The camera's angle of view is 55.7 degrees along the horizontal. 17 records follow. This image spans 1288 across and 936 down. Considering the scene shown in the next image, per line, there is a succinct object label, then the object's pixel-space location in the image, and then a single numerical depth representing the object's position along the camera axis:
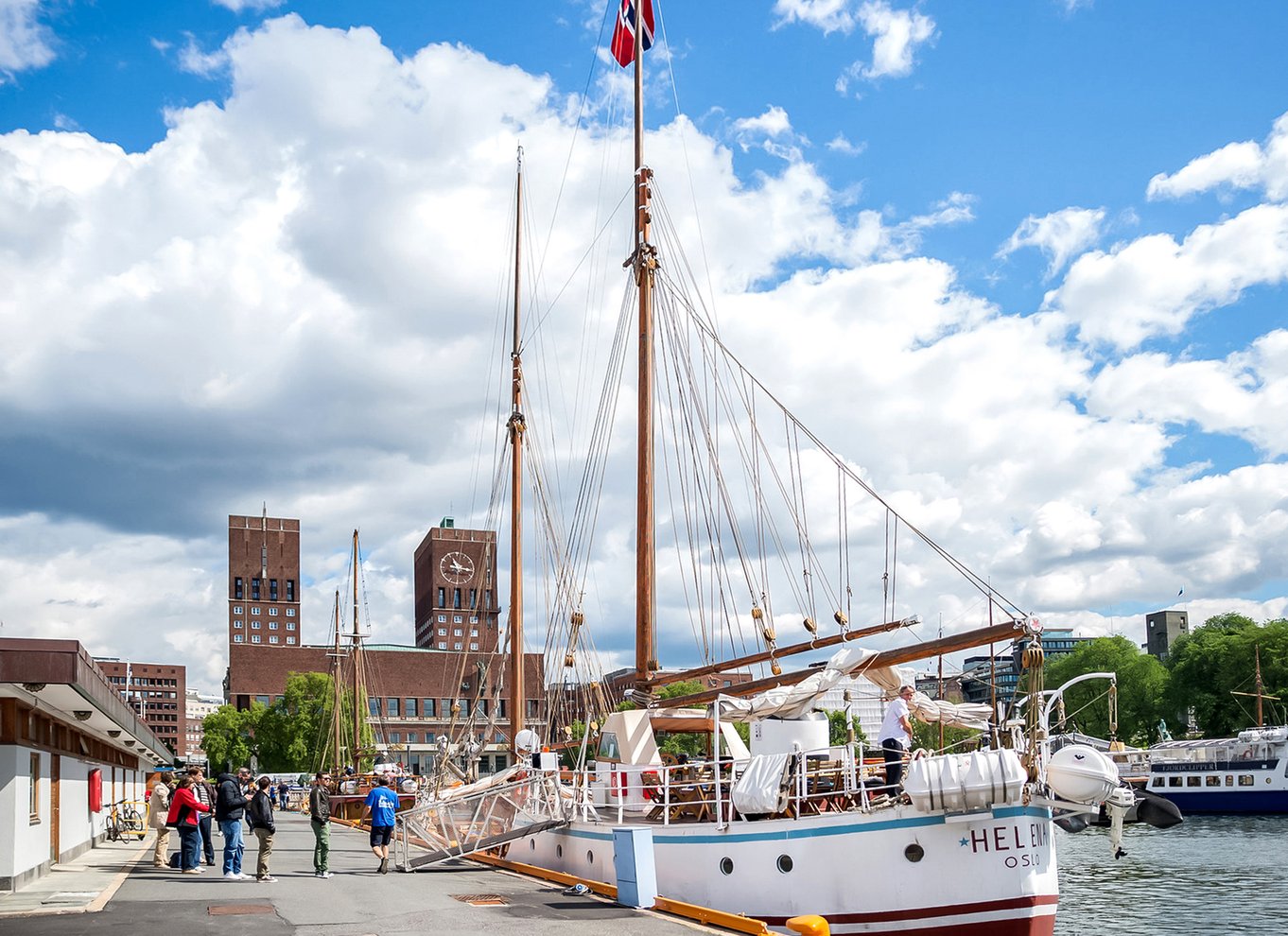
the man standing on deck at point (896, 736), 19.03
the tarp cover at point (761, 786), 19.16
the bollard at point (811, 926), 14.96
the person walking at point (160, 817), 24.19
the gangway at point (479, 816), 24.27
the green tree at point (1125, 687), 103.69
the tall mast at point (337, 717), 69.62
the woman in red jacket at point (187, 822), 22.30
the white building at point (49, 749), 16.41
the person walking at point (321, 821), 21.50
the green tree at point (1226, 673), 94.19
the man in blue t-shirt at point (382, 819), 23.77
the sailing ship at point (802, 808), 17.14
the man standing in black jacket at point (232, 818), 21.61
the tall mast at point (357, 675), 64.62
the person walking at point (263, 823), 21.69
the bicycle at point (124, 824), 35.18
